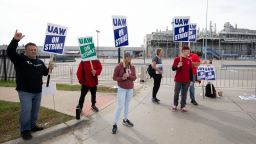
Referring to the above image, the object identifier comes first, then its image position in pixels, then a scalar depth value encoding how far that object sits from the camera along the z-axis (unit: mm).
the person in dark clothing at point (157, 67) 5900
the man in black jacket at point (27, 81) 3511
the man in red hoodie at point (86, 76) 4935
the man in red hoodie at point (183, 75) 5198
